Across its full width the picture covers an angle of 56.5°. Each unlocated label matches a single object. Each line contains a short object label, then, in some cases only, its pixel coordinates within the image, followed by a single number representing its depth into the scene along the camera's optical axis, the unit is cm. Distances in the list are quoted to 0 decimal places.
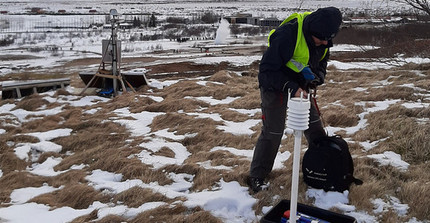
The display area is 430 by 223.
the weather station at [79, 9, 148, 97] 942
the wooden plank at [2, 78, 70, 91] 948
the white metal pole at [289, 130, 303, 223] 240
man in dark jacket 304
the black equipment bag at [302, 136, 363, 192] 327
